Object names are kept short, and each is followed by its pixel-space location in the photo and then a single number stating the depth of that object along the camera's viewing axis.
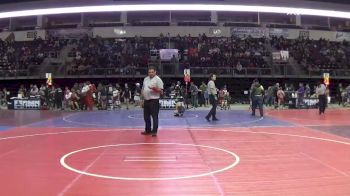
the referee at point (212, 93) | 16.95
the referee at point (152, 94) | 11.93
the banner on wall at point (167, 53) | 34.78
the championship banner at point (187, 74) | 28.72
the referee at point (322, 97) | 21.09
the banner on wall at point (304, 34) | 41.91
